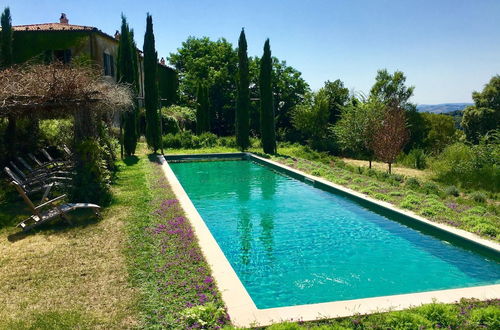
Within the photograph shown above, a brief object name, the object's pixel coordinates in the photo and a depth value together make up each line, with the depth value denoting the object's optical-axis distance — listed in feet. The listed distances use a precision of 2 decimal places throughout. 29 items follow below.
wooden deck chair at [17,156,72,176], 37.08
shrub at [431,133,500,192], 41.55
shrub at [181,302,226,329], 13.79
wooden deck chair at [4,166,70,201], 32.42
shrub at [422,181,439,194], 38.63
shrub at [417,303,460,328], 14.16
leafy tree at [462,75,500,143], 119.75
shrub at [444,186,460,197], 37.70
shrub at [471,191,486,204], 35.39
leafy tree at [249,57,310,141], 108.47
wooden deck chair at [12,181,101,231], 24.88
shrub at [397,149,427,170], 60.85
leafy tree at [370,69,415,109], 130.82
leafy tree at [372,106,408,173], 52.26
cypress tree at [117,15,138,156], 63.10
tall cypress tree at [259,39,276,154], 75.59
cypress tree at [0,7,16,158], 68.90
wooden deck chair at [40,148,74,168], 39.75
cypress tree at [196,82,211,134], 101.30
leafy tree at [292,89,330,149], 83.07
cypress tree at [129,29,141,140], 84.93
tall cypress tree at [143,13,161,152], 66.95
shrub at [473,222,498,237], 25.11
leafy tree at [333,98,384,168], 57.31
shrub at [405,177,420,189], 41.62
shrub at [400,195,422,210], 32.22
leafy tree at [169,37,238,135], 117.08
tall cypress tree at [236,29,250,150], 75.36
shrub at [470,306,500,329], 14.03
